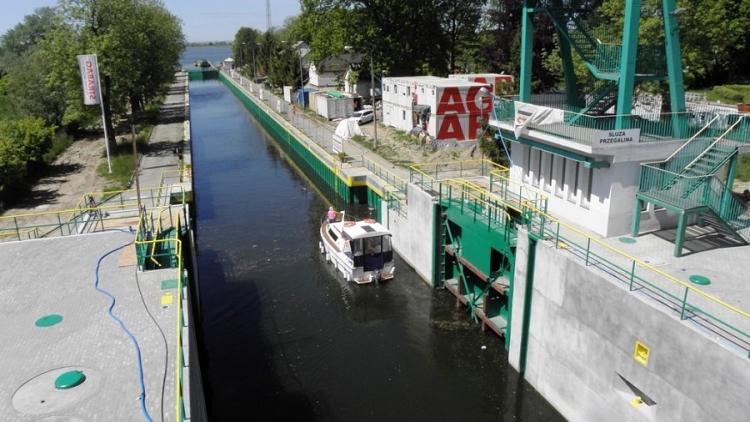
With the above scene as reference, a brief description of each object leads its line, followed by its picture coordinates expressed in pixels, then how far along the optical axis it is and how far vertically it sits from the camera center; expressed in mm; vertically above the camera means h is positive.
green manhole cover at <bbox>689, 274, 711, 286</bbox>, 13688 -4961
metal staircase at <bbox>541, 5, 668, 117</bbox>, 18031 +374
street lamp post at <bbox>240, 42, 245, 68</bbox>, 154775 +3476
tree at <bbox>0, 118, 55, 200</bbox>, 30469 -4535
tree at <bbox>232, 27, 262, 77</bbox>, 147988 +6090
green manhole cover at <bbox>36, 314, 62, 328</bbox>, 13531 -5801
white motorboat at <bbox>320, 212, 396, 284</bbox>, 23453 -7460
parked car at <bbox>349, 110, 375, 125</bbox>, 50997 -4282
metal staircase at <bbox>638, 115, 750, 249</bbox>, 15016 -3014
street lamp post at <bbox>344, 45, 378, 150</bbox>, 41812 -5474
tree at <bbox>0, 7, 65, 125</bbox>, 49656 -2124
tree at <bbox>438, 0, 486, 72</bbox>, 57625 +4433
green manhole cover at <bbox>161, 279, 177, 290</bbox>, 14980 -5506
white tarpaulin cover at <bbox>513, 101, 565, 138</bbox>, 17938 -1539
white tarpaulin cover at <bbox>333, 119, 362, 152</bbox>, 37938 -4626
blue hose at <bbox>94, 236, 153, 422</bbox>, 10314 -5728
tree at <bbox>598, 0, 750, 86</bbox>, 26766 +1903
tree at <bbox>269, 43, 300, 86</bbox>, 84125 -274
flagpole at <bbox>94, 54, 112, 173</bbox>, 35306 -2113
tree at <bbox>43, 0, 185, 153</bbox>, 40219 +1369
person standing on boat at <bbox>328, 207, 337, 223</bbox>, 27591 -6914
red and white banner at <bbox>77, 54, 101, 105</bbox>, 34656 -593
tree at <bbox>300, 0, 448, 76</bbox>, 54031 +3292
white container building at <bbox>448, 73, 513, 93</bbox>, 42188 -841
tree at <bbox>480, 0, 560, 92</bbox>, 43469 +1853
